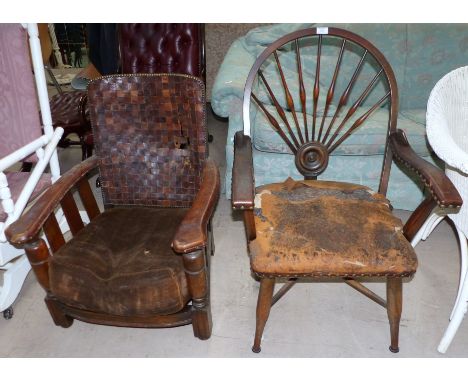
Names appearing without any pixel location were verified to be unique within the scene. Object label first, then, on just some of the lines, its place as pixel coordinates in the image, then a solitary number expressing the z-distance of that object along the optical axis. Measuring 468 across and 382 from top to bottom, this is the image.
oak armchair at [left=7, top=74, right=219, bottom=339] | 1.15
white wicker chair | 1.23
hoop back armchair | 1.15
